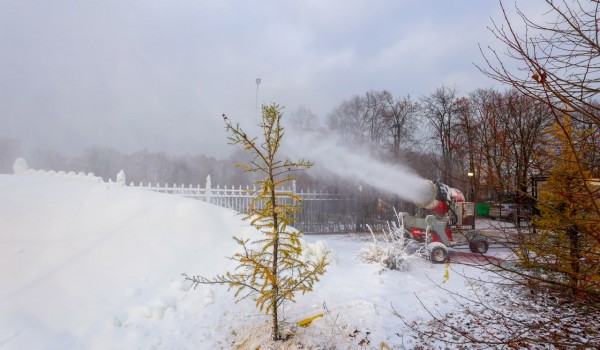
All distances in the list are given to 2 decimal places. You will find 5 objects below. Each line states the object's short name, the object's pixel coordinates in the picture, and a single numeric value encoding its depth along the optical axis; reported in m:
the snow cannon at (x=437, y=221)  8.99
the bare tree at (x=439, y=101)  24.78
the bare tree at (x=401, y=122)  25.73
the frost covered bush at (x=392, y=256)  7.44
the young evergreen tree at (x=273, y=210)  4.12
